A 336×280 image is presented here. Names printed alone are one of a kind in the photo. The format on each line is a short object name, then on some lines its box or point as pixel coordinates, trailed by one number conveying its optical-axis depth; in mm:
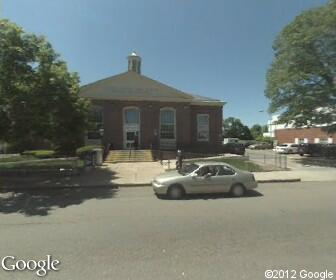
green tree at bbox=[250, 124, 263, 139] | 128837
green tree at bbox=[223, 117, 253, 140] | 108625
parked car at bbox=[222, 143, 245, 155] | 38375
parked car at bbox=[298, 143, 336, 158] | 36219
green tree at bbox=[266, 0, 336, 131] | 30078
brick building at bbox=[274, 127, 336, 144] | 57656
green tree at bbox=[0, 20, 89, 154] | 15070
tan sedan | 13172
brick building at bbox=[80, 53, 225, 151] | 35844
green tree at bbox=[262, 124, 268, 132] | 143500
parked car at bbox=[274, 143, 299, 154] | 48812
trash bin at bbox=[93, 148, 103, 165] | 26555
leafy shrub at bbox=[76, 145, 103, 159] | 25547
